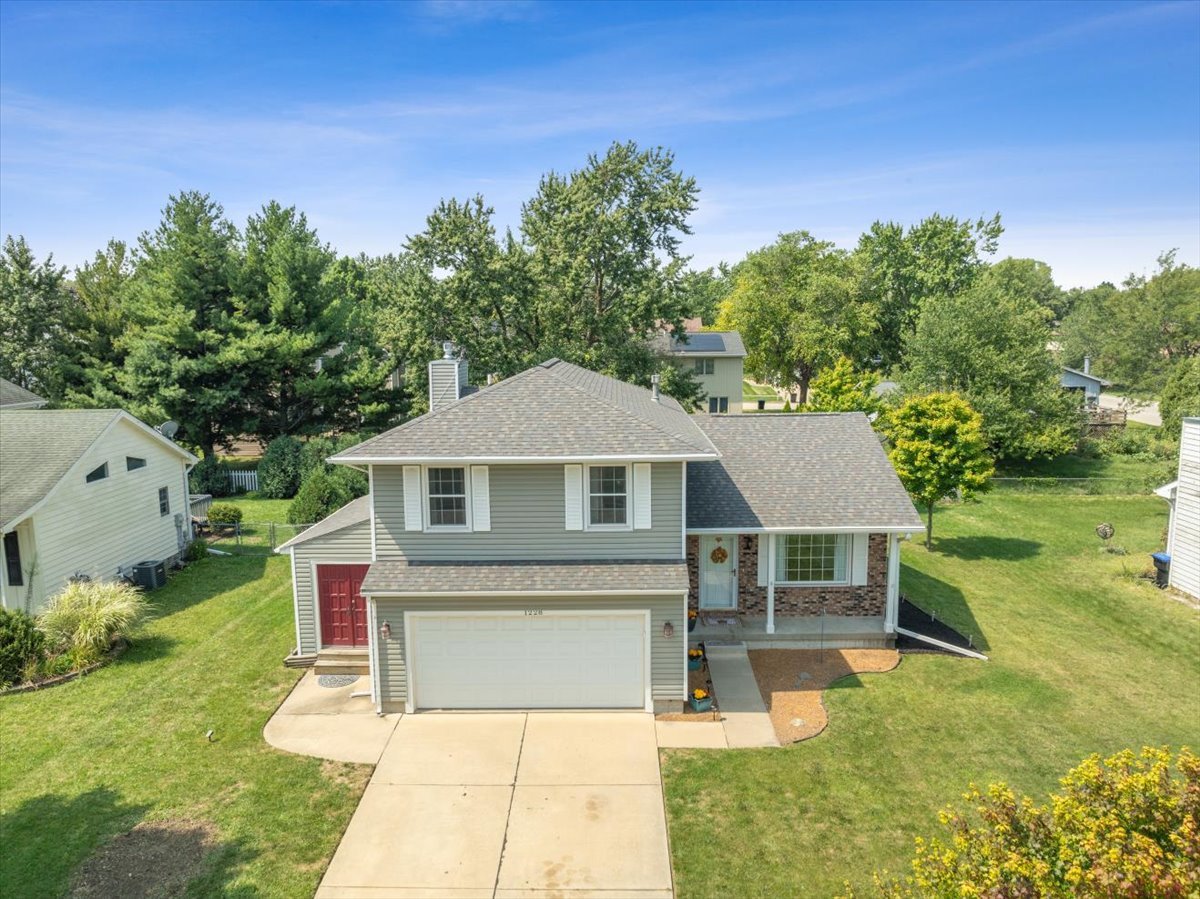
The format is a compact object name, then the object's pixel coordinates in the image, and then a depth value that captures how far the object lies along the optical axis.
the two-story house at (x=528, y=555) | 13.91
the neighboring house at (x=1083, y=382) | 55.44
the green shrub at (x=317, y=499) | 23.48
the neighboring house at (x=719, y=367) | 48.66
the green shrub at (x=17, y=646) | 15.53
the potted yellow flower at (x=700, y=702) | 14.28
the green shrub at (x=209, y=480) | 34.16
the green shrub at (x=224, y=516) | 27.39
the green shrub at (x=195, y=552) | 24.28
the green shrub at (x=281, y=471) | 33.12
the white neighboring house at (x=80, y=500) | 18.34
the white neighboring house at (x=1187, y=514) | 20.53
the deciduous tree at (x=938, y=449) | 23.47
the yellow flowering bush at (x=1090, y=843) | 5.46
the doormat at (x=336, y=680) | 15.63
